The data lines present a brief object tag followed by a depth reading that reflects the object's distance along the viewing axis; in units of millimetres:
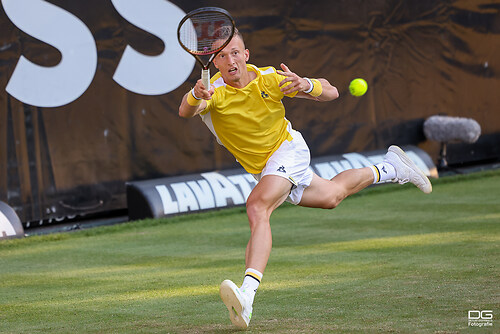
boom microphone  20172
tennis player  8578
